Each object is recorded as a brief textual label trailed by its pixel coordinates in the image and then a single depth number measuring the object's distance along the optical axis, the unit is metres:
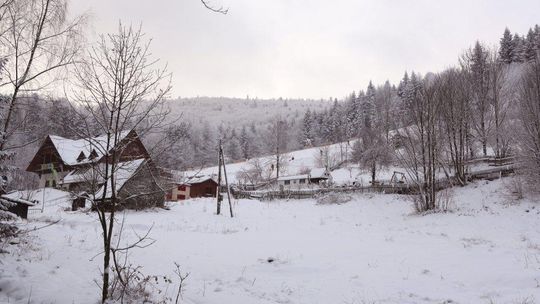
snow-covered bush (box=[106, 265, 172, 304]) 5.79
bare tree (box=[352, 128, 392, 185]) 42.41
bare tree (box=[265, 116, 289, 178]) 62.35
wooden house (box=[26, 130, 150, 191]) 41.37
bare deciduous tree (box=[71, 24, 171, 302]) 5.55
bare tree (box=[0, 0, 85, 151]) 7.46
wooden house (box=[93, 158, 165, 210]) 24.44
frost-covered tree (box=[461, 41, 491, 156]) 33.71
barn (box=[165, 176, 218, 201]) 49.50
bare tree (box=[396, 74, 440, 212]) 23.41
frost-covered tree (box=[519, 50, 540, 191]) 22.41
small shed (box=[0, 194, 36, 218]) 18.38
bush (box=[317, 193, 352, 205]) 32.22
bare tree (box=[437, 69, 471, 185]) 28.62
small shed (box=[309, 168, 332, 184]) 56.41
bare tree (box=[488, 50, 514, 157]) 32.88
